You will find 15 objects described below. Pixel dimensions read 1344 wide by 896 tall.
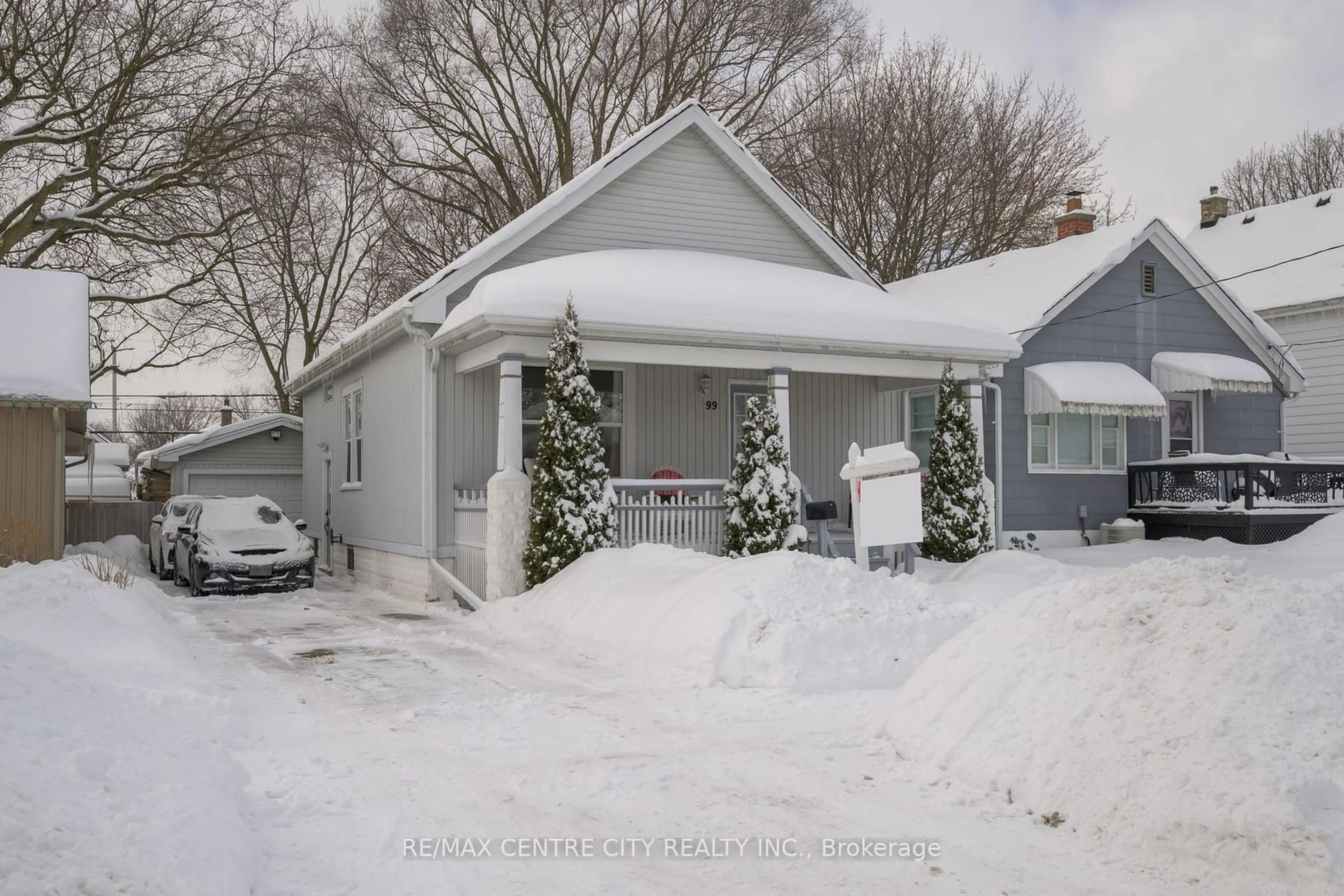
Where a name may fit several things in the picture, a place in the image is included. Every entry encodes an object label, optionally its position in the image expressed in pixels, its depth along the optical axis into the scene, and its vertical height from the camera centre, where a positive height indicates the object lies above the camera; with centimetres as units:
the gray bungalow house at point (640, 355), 1353 +160
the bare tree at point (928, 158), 3111 +884
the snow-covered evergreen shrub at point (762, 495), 1343 -24
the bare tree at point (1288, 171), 3616 +1001
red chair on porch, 1552 +3
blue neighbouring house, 1850 +141
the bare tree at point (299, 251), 2720 +683
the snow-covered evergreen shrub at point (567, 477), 1262 +1
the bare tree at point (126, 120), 2114 +727
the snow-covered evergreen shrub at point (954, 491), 1505 -24
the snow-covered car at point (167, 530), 1988 -89
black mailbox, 1416 -45
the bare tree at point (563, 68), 2873 +1077
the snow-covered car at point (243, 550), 1636 -102
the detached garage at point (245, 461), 2783 +54
